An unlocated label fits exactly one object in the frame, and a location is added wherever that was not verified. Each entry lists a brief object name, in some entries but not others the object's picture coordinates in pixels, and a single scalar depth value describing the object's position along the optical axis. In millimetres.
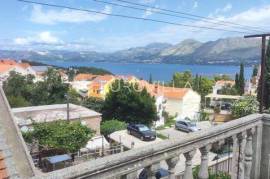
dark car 18782
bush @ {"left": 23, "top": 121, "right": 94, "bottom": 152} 14187
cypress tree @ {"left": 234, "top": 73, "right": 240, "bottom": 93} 40934
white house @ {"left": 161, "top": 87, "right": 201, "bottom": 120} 33754
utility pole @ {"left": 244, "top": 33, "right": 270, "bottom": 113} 2566
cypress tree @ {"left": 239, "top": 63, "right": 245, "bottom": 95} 39671
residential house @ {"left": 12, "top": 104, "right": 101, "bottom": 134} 16411
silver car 21826
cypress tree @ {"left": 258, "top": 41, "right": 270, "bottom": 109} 18362
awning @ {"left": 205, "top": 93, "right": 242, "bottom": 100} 36479
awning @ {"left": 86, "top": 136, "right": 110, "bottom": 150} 15480
